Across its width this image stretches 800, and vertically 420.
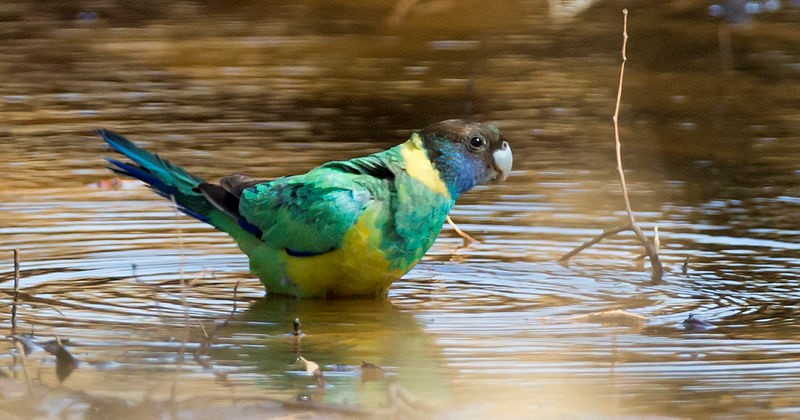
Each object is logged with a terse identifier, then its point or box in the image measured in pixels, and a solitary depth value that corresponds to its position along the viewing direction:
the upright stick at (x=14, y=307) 9.80
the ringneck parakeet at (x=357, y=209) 10.91
